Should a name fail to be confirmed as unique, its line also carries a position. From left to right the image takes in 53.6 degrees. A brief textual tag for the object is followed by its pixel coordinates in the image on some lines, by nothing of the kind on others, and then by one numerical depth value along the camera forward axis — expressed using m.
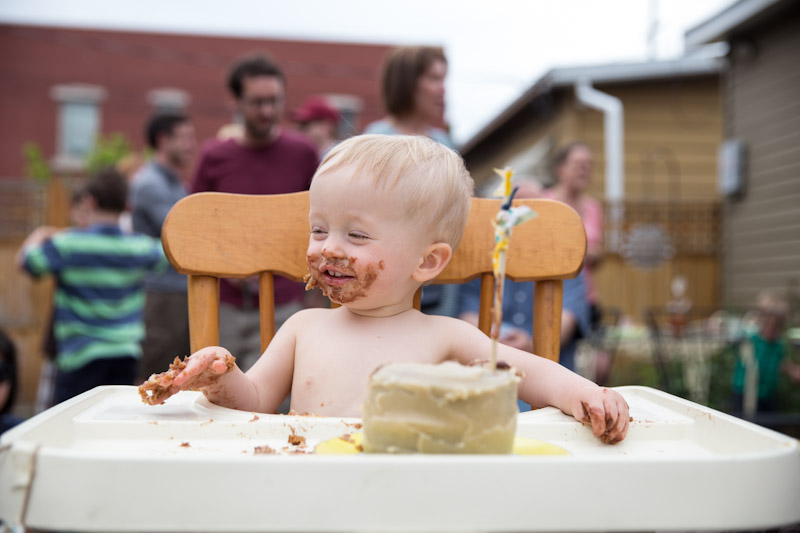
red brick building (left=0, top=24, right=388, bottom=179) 19.84
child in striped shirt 3.75
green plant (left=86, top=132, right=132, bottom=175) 16.61
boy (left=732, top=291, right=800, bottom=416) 5.43
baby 1.34
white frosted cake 0.87
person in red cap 5.04
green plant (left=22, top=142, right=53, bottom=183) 16.61
